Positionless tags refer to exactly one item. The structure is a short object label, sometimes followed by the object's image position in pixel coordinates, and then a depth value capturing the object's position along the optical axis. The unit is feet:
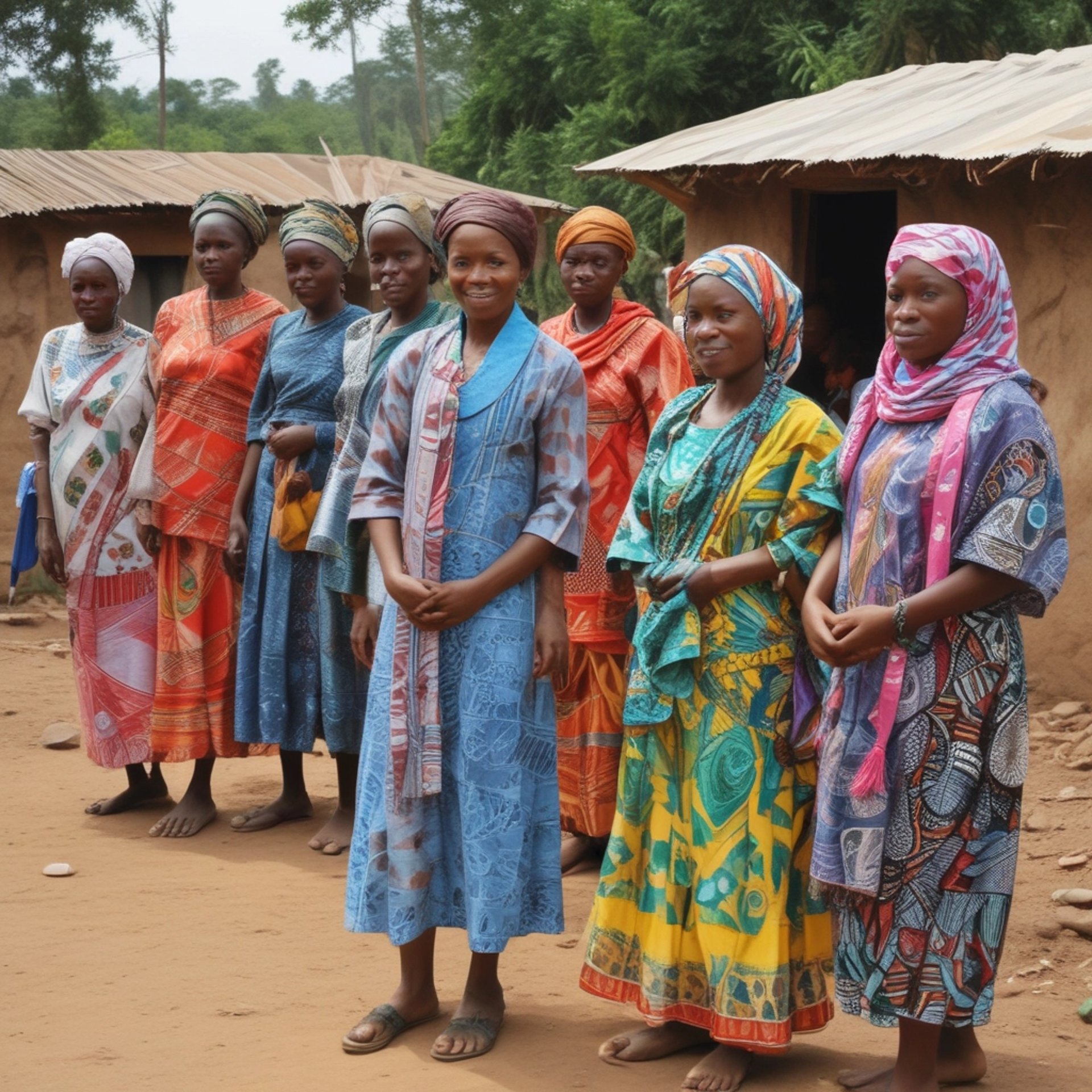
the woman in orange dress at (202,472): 18.47
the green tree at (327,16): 102.83
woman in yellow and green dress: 11.06
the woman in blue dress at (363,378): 15.31
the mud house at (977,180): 22.58
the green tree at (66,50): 87.97
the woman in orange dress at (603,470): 16.26
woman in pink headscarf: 10.24
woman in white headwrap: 19.02
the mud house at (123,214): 33.83
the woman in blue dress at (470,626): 11.71
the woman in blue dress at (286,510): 17.65
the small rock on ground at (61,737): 24.16
